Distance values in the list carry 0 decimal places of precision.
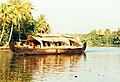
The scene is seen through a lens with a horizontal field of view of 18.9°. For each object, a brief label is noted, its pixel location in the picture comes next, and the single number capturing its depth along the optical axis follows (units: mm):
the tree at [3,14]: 70812
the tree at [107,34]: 139375
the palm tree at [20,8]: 72062
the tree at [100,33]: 144250
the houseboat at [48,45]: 48694
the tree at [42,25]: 92312
